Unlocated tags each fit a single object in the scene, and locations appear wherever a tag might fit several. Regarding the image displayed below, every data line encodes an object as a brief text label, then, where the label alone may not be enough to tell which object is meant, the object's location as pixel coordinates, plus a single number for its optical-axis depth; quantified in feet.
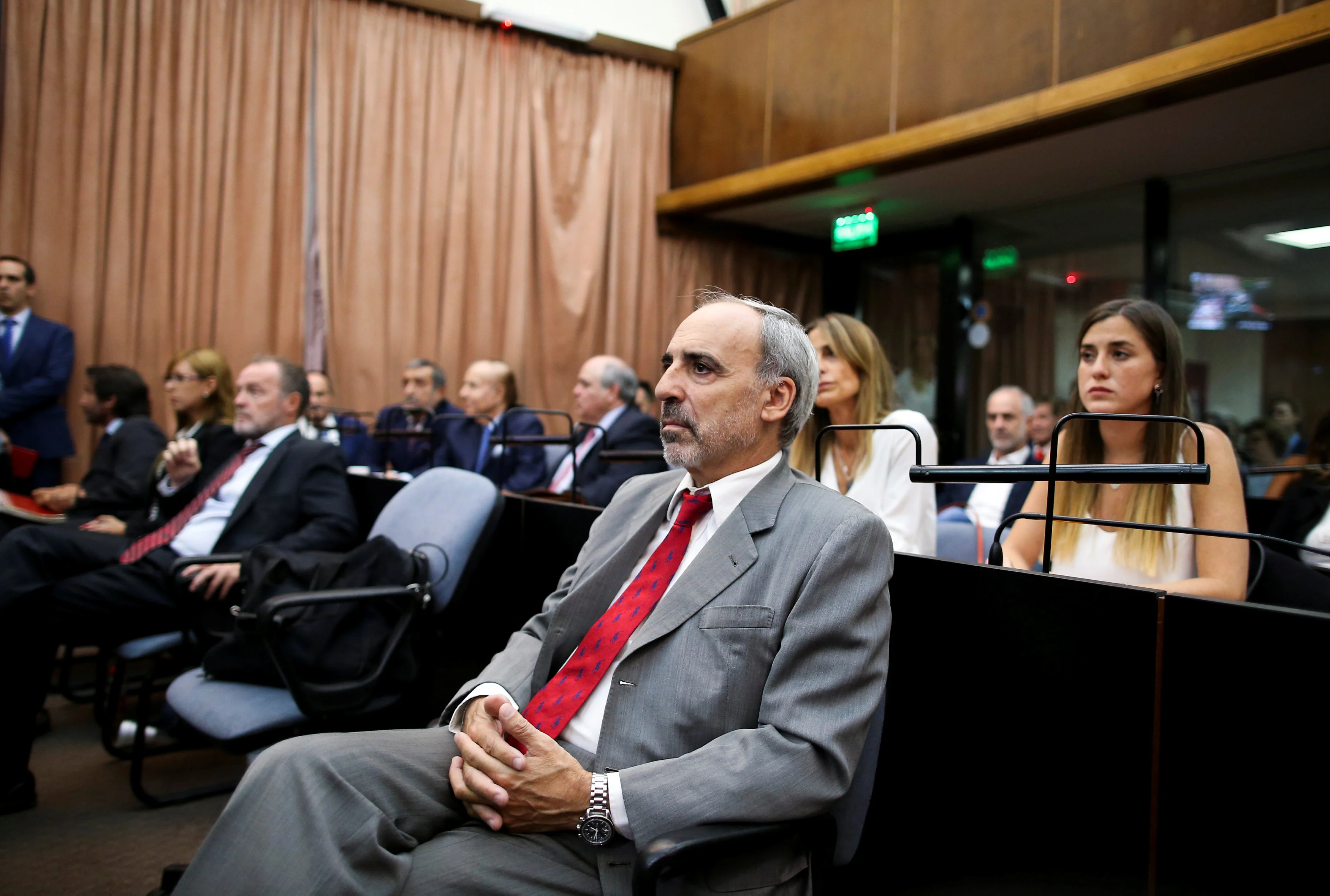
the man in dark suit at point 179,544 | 8.29
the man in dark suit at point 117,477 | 11.96
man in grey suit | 3.97
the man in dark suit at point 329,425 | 16.18
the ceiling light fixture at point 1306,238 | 15.69
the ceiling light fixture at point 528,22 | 20.35
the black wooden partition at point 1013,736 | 3.97
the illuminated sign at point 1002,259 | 20.70
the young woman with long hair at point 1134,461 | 5.88
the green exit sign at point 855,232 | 20.47
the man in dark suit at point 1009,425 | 15.28
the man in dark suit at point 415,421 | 16.03
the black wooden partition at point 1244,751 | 3.41
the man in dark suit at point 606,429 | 12.69
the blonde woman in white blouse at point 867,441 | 7.91
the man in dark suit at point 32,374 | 15.31
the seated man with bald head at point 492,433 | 15.02
